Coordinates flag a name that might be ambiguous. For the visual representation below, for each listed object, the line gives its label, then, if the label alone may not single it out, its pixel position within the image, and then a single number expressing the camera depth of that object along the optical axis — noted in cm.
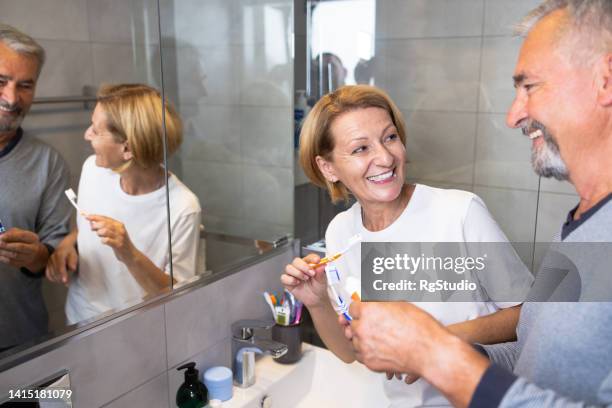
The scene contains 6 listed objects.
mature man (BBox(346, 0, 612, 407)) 63
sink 143
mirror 105
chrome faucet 137
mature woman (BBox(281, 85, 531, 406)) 107
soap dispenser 122
